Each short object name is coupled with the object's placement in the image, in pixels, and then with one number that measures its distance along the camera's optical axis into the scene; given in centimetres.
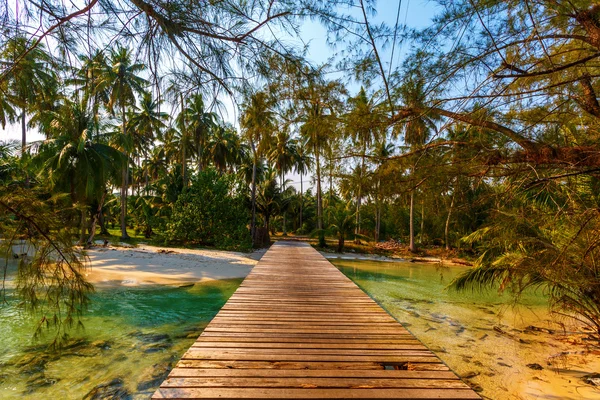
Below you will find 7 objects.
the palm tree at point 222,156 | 3105
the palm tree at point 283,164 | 3184
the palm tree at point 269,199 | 2844
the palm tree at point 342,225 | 2192
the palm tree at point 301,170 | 3447
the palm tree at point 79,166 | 1534
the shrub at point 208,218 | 1906
